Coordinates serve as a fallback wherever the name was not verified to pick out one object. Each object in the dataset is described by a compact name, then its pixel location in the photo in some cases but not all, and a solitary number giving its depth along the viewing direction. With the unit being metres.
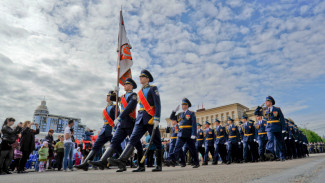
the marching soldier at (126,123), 5.17
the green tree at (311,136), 90.34
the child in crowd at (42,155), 9.22
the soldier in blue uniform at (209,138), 11.84
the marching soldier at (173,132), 9.02
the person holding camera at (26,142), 8.10
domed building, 116.00
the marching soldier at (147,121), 4.88
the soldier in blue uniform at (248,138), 11.01
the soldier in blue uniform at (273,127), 8.27
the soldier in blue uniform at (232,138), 11.27
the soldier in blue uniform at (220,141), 11.32
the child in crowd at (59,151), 10.14
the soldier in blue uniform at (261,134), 10.07
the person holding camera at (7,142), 7.46
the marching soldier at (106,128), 6.00
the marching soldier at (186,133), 7.46
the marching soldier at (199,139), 12.56
